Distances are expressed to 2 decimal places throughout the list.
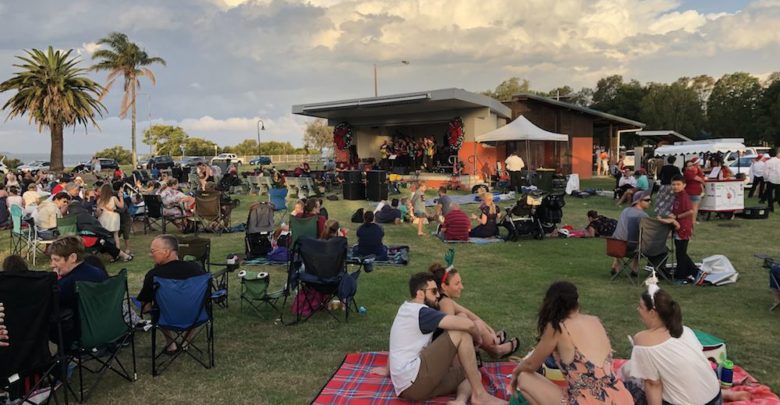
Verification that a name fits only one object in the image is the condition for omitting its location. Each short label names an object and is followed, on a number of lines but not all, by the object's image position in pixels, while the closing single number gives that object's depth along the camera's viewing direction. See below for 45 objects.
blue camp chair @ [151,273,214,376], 4.24
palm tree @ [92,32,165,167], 39.78
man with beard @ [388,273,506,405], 3.63
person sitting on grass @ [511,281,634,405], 2.92
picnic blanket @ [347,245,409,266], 8.20
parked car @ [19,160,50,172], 37.56
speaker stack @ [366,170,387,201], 16.53
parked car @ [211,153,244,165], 50.73
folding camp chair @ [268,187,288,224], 14.18
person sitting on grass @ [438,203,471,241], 9.83
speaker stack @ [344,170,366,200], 16.97
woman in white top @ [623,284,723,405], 3.03
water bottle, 3.69
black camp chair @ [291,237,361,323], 5.43
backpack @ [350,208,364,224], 12.50
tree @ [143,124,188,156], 69.81
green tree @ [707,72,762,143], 39.85
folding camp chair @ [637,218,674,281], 6.58
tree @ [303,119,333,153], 65.94
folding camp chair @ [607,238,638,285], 6.78
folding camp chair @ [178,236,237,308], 5.80
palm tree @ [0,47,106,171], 30.12
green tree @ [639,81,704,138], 43.16
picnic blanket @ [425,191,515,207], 15.79
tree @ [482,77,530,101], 64.88
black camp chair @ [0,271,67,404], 3.42
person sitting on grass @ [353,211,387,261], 8.21
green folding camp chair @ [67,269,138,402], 3.79
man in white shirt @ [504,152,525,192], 18.55
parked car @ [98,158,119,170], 37.00
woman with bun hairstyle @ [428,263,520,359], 4.16
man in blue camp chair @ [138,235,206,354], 4.32
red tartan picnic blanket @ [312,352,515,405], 3.82
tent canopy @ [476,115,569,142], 18.42
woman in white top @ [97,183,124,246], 8.69
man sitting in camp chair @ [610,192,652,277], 6.76
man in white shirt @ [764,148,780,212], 12.71
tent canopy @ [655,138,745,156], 21.88
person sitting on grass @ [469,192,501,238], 10.20
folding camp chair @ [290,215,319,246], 7.79
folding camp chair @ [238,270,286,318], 5.75
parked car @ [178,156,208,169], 41.81
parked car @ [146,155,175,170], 35.69
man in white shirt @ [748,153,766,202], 14.39
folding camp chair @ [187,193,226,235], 10.77
